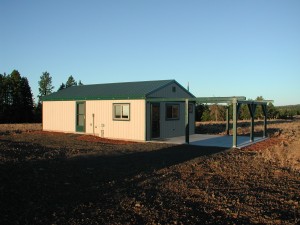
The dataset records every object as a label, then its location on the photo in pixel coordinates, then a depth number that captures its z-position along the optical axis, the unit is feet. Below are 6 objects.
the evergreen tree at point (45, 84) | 192.97
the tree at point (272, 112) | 166.91
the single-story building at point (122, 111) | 57.26
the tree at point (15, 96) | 143.52
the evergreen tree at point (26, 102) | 146.92
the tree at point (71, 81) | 198.59
